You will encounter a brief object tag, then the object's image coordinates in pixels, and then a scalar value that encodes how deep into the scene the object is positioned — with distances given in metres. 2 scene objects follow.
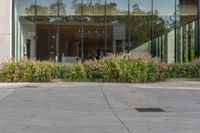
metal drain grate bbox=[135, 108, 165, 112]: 14.29
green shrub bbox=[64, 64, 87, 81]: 25.62
